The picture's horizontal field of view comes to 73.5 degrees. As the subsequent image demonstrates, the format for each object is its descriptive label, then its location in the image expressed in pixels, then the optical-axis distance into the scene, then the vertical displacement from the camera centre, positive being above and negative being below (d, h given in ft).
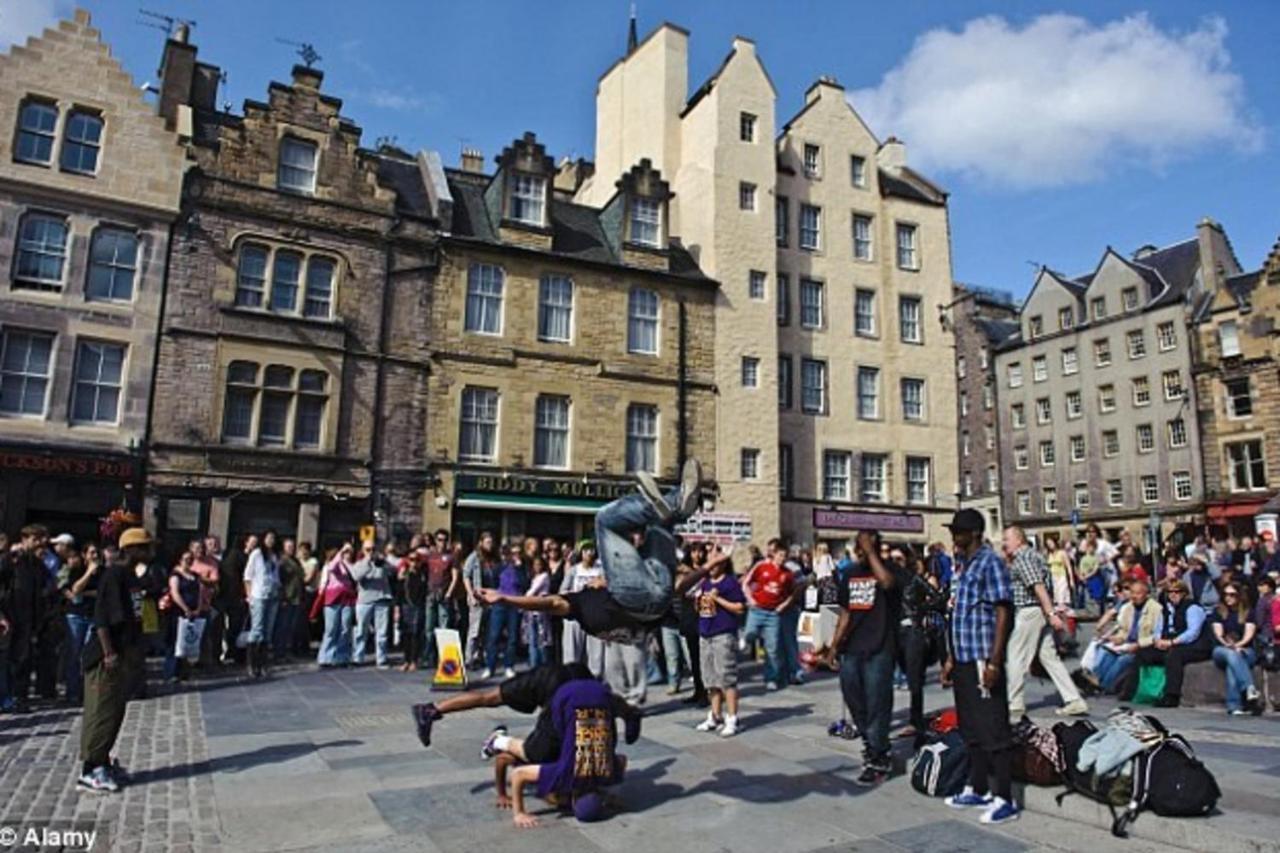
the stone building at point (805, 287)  90.38 +30.42
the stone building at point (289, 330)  66.49 +17.18
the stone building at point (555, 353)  76.25 +18.31
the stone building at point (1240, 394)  123.13 +25.50
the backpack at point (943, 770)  21.57 -5.35
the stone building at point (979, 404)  175.63 +32.37
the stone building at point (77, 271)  62.03 +19.80
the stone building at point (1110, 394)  138.31 +29.58
